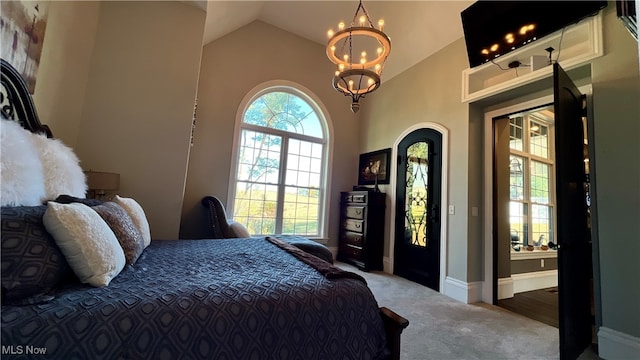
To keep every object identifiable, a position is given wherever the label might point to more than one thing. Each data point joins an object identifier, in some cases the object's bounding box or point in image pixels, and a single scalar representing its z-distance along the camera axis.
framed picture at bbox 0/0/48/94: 1.58
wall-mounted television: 2.43
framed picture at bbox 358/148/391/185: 4.78
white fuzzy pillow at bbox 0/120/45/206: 1.21
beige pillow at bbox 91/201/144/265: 1.40
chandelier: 2.45
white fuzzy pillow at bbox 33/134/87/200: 1.63
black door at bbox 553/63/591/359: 1.99
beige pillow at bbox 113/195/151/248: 1.91
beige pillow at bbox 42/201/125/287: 1.05
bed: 0.81
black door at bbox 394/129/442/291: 3.77
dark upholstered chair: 3.32
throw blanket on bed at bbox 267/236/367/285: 1.34
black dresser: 4.46
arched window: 4.67
